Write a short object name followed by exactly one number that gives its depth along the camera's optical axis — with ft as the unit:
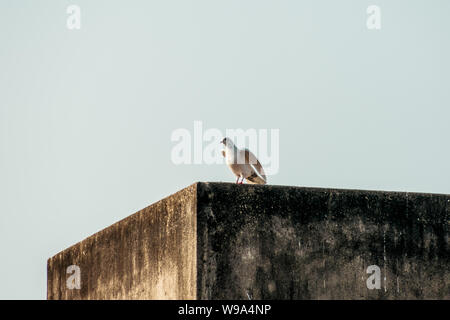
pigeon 61.63
